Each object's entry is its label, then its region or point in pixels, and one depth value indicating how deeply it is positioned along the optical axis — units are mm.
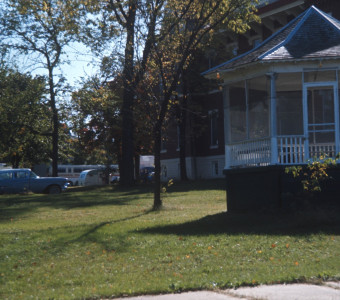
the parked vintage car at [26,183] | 31781
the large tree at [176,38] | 17172
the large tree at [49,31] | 19531
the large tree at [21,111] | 35594
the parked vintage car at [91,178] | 54156
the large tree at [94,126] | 33062
